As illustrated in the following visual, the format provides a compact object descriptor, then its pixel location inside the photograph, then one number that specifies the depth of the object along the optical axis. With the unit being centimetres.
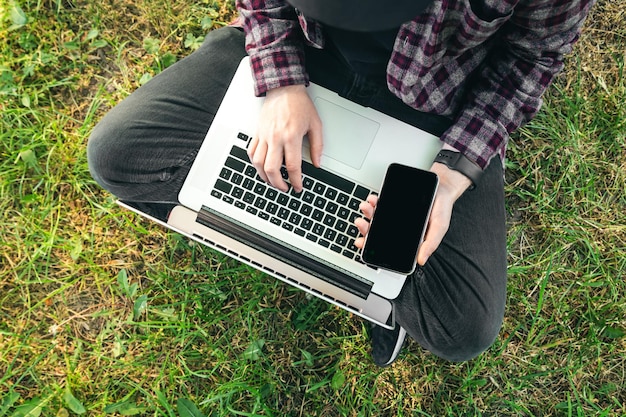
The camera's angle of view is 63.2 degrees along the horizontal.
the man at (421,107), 143
